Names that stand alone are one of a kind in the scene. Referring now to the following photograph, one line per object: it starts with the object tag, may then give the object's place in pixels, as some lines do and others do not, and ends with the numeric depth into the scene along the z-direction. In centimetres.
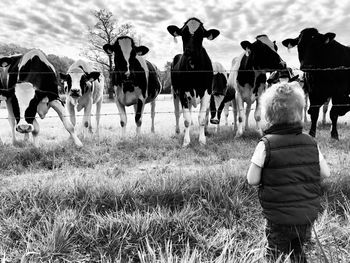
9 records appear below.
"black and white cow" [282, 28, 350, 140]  611
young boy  219
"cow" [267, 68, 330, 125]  661
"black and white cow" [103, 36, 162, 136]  665
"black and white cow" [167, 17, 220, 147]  603
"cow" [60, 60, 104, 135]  723
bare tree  2745
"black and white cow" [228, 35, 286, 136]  659
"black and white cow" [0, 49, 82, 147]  549
